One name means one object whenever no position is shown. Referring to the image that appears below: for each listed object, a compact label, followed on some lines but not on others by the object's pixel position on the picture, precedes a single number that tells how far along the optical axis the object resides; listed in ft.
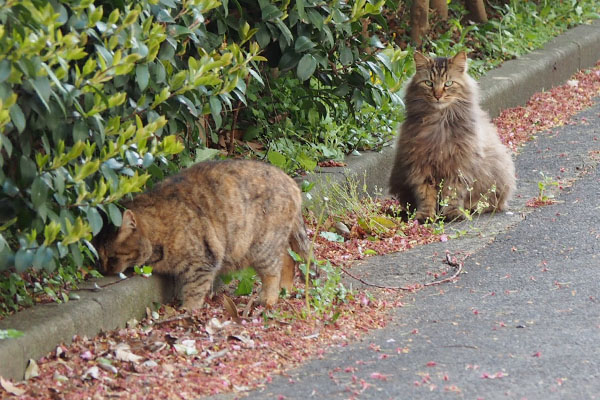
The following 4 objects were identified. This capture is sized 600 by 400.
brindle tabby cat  29.57
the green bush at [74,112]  21.67
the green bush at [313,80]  35.49
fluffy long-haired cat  40.79
